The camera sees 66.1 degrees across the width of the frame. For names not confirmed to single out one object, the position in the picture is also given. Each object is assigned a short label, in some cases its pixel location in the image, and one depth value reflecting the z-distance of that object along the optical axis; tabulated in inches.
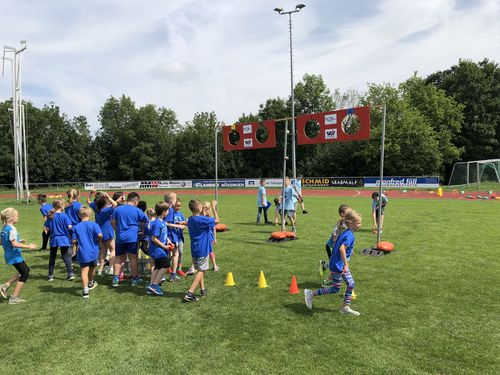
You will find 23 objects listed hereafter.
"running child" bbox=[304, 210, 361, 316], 233.0
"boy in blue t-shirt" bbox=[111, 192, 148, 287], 296.5
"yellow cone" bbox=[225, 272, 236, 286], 304.0
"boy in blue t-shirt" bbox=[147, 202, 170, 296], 274.7
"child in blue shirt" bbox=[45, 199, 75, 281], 318.0
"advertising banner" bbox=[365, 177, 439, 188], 1471.5
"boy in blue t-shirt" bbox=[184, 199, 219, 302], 267.9
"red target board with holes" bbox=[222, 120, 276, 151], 477.4
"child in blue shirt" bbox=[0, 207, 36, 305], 258.1
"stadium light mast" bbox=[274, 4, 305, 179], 1230.3
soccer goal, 1395.2
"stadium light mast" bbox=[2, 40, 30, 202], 1159.0
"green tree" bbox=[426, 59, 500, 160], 2076.8
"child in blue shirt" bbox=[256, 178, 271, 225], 617.6
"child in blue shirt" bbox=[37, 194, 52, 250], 401.7
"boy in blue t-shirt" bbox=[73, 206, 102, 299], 278.8
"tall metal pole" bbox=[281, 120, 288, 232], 466.6
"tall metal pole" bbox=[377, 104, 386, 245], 360.5
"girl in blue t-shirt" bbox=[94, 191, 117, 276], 330.6
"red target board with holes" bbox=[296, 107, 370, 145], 397.1
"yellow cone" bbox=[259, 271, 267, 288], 294.9
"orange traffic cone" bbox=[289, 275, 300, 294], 279.4
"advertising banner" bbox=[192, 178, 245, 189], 1899.6
